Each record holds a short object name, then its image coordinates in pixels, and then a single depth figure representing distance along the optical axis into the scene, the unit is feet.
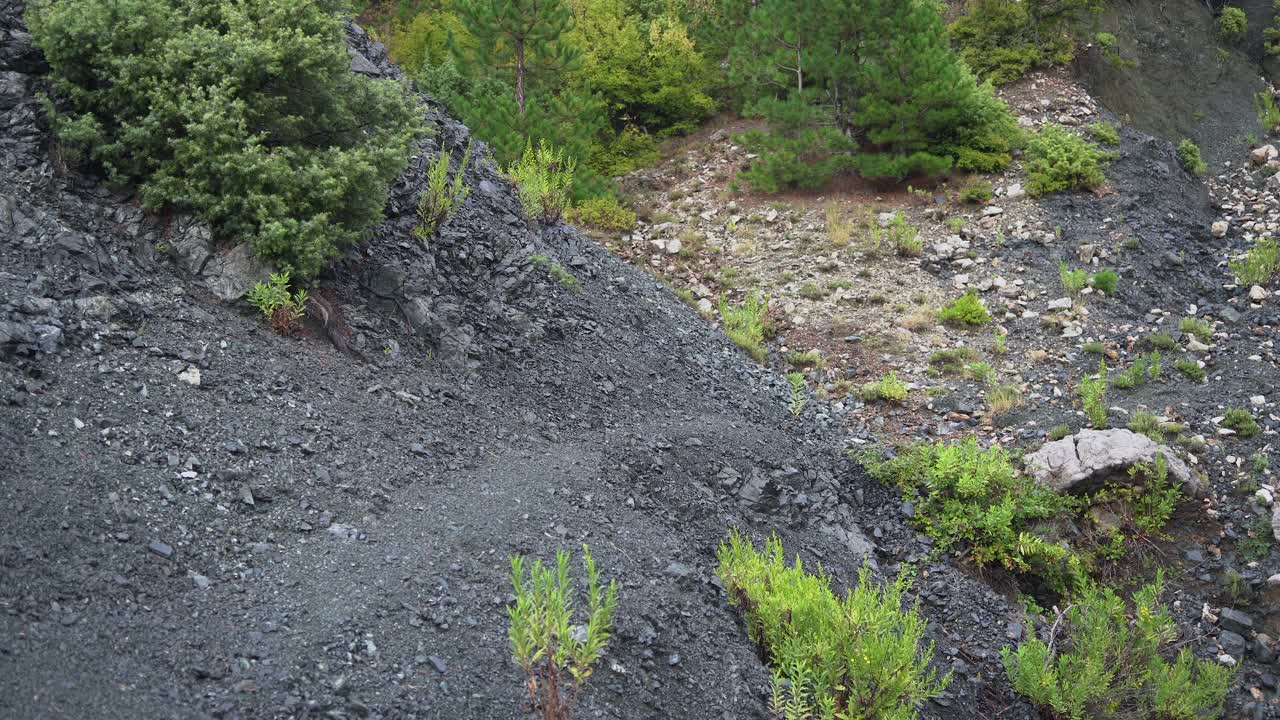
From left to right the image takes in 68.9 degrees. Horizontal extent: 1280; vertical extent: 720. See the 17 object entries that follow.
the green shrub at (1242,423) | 28.76
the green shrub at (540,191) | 31.24
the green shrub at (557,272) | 28.73
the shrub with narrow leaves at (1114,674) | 20.49
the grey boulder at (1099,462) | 26.63
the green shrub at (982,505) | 25.34
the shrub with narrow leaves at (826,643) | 16.43
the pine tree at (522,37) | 46.09
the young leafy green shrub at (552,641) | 13.38
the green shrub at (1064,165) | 43.32
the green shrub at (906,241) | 41.39
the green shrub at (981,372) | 33.27
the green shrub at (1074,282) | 37.29
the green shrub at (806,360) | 34.76
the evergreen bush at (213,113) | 20.58
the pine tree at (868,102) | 44.39
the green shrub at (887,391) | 32.14
